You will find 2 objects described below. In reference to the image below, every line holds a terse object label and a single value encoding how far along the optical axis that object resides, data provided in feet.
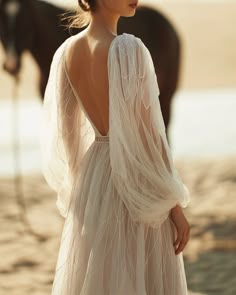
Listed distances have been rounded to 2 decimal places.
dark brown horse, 24.45
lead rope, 22.93
